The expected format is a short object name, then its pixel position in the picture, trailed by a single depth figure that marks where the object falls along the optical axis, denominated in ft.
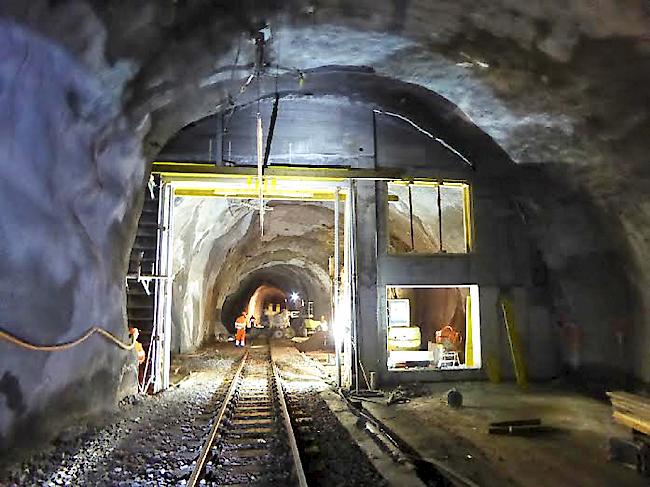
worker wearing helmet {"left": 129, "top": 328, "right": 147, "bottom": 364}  30.68
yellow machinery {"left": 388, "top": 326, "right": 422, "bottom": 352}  43.80
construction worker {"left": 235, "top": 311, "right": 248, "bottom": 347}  72.38
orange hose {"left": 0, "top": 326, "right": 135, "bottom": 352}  16.20
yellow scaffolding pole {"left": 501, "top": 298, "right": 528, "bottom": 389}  34.68
